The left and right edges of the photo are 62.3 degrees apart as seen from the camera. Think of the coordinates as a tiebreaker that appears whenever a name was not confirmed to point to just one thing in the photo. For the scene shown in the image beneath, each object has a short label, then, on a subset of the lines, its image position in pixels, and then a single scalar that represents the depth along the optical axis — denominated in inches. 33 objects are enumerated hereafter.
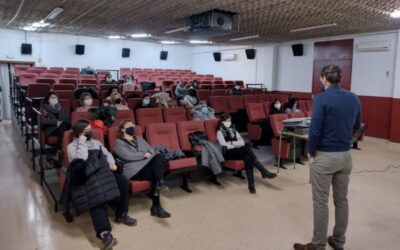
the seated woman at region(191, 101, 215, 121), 234.6
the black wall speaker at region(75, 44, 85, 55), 502.3
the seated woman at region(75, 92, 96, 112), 210.5
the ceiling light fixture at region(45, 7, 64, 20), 272.3
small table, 178.3
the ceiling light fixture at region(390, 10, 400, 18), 235.7
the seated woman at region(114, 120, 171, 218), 139.3
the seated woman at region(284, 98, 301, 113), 287.7
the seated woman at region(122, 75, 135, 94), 345.4
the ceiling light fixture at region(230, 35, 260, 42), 400.1
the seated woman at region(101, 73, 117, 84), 368.4
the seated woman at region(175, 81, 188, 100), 316.8
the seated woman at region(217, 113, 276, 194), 171.3
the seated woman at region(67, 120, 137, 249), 124.1
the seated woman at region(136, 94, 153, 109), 242.5
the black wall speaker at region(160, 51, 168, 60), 601.9
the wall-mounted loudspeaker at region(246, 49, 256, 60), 503.2
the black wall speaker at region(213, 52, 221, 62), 581.0
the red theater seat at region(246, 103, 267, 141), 255.3
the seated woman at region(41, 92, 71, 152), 185.0
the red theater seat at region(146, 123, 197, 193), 172.6
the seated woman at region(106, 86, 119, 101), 245.9
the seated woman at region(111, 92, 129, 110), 224.3
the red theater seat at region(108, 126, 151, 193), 134.3
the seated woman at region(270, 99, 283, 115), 272.5
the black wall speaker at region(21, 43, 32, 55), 453.0
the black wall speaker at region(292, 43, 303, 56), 418.6
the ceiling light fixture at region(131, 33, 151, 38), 438.4
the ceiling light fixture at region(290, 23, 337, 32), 299.6
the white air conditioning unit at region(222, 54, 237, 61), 554.1
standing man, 98.6
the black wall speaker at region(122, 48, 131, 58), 553.6
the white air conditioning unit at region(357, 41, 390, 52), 321.1
